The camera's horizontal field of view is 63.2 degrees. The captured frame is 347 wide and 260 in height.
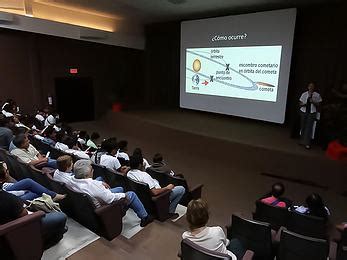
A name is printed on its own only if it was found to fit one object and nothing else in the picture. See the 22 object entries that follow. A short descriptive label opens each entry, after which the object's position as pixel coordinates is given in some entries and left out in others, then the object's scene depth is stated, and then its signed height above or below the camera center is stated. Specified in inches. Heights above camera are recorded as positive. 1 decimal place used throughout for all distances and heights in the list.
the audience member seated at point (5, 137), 191.6 -43.8
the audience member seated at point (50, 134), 211.0 -46.0
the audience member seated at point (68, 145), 166.5 -47.1
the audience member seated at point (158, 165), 159.3 -51.5
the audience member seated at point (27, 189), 121.9 -50.5
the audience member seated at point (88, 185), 110.9 -44.3
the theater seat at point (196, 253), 70.5 -44.6
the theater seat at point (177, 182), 148.4 -56.7
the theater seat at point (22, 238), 85.8 -51.8
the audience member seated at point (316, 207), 110.0 -50.7
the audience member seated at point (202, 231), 76.4 -42.3
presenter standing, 214.1 -26.5
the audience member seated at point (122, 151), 165.5 -45.9
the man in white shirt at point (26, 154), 154.6 -45.4
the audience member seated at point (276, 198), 122.2 -53.5
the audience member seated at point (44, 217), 87.1 -50.7
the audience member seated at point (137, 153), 138.6 -38.8
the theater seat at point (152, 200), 125.9 -56.7
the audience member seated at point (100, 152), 162.1 -45.1
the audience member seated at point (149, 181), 129.8 -49.1
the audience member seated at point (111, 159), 152.9 -46.9
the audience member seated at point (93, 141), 197.4 -49.4
